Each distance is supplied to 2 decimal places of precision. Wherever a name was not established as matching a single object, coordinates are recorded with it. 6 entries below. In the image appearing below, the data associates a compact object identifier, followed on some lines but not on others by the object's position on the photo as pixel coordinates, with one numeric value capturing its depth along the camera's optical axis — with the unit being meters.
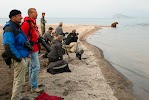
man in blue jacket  4.39
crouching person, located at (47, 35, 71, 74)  7.95
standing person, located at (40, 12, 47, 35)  14.31
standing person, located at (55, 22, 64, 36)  12.38
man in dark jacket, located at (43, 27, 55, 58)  10.95
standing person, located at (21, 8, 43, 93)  5.13
